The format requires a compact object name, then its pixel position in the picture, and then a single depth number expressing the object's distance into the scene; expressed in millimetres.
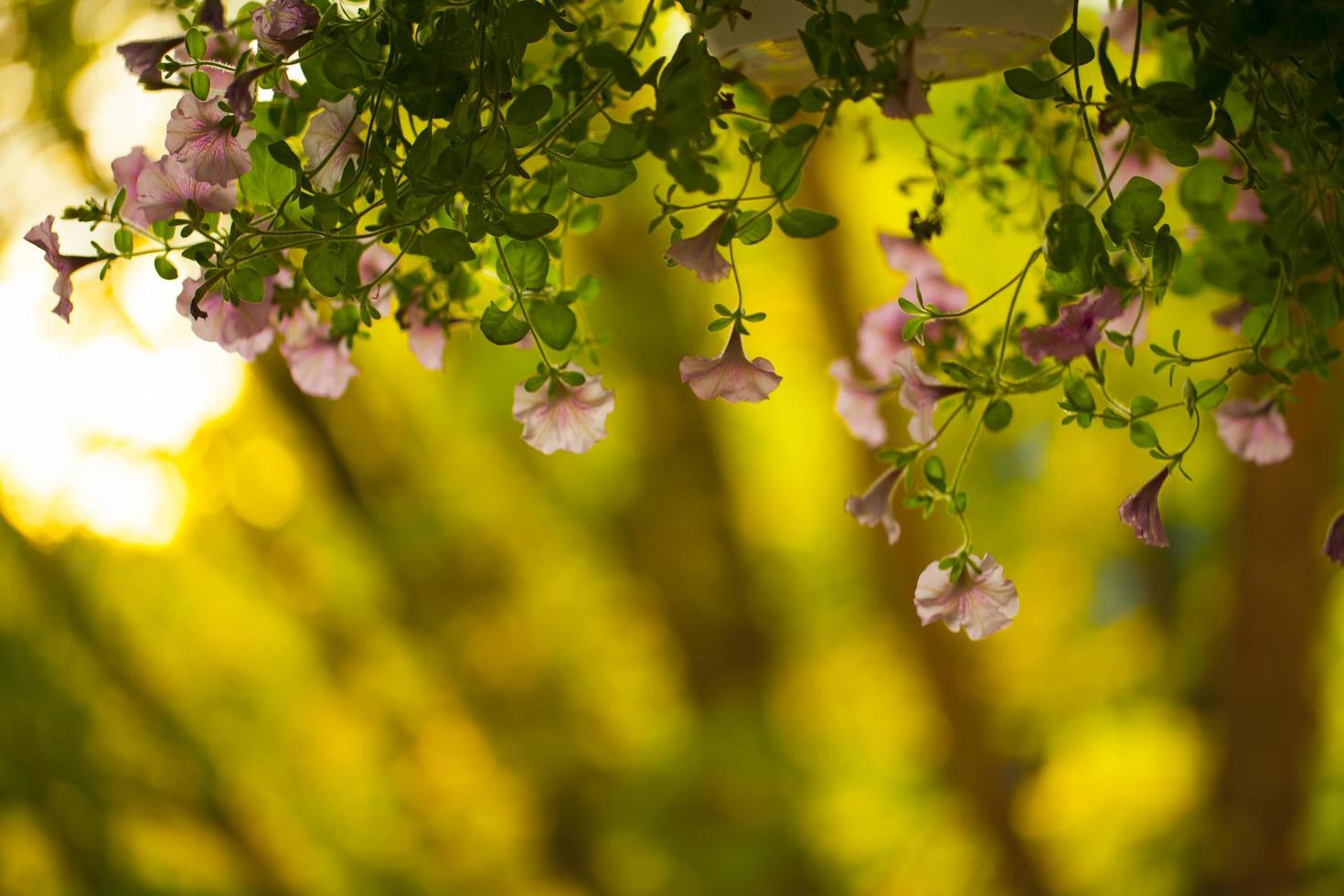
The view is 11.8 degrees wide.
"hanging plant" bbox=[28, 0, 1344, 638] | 3113
